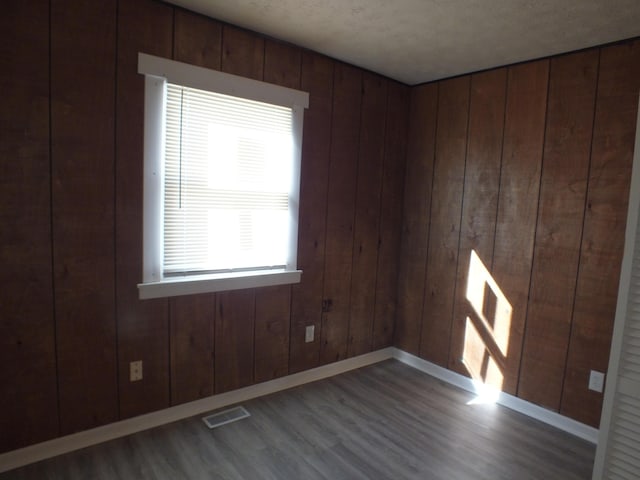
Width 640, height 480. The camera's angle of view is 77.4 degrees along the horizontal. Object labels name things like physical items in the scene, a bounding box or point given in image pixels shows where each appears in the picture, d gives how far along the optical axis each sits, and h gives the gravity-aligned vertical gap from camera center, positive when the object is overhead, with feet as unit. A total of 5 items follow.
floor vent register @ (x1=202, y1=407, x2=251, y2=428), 8.21 -4.53
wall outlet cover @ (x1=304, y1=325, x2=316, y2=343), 10.19 -3.24
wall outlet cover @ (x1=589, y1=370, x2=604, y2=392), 8.14 -3.26
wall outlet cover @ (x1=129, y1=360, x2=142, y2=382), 7.64 -3.33
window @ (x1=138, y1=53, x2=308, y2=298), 7.54 +0.44
